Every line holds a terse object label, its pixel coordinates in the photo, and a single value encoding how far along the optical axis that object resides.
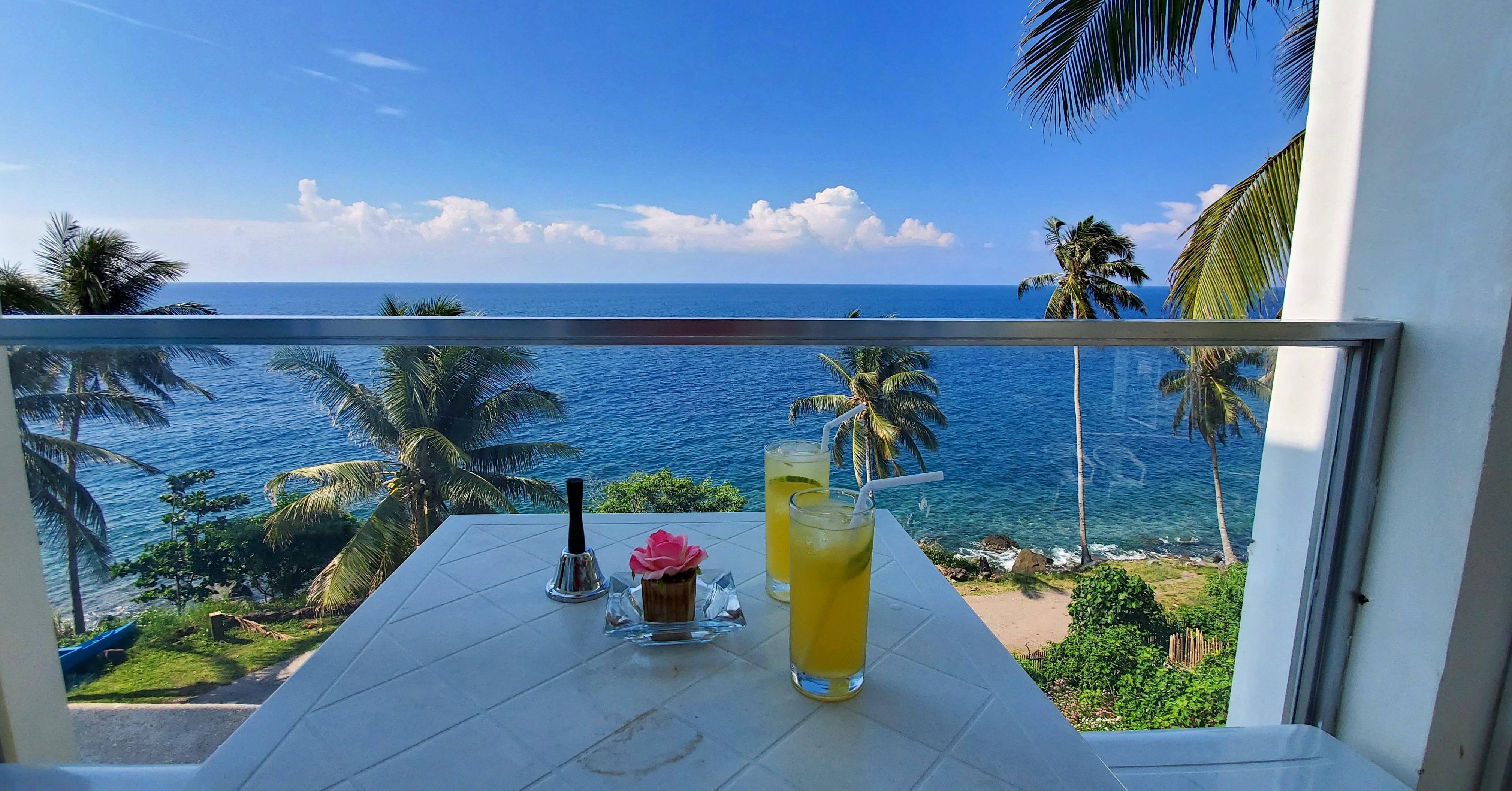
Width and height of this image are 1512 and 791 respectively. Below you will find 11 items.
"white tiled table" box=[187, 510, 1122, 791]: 0.54
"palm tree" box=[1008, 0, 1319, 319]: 3.58
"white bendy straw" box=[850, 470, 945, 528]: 0.65
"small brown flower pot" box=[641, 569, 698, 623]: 0.77
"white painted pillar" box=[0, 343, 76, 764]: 1.24
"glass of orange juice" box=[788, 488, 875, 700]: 0.64
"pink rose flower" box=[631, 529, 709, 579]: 0.76
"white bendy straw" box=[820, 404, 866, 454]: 0.91
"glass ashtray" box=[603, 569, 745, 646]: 0.77
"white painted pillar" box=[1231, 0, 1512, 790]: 1.21
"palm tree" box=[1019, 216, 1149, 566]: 14.86
